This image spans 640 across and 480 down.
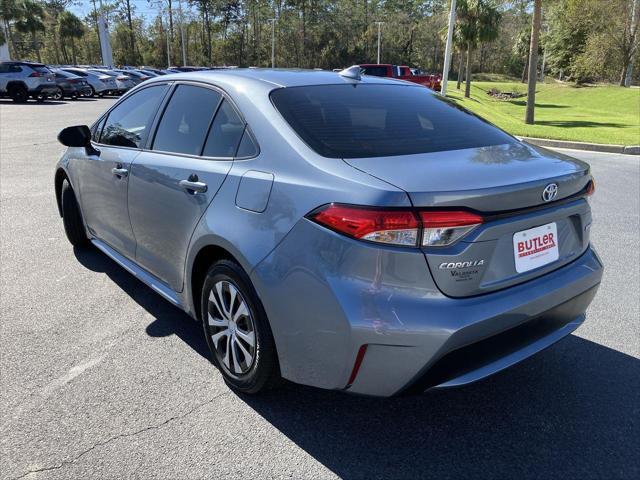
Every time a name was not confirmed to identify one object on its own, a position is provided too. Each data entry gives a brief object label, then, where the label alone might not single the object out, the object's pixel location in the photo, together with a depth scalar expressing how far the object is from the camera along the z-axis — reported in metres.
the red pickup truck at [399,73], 25.98
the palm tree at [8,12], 56.16
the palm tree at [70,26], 67.50
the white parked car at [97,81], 28.88
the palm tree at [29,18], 60.38
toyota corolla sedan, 2.08
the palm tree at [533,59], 18.19
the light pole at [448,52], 22.59
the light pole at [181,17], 67.97
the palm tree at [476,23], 37.03
